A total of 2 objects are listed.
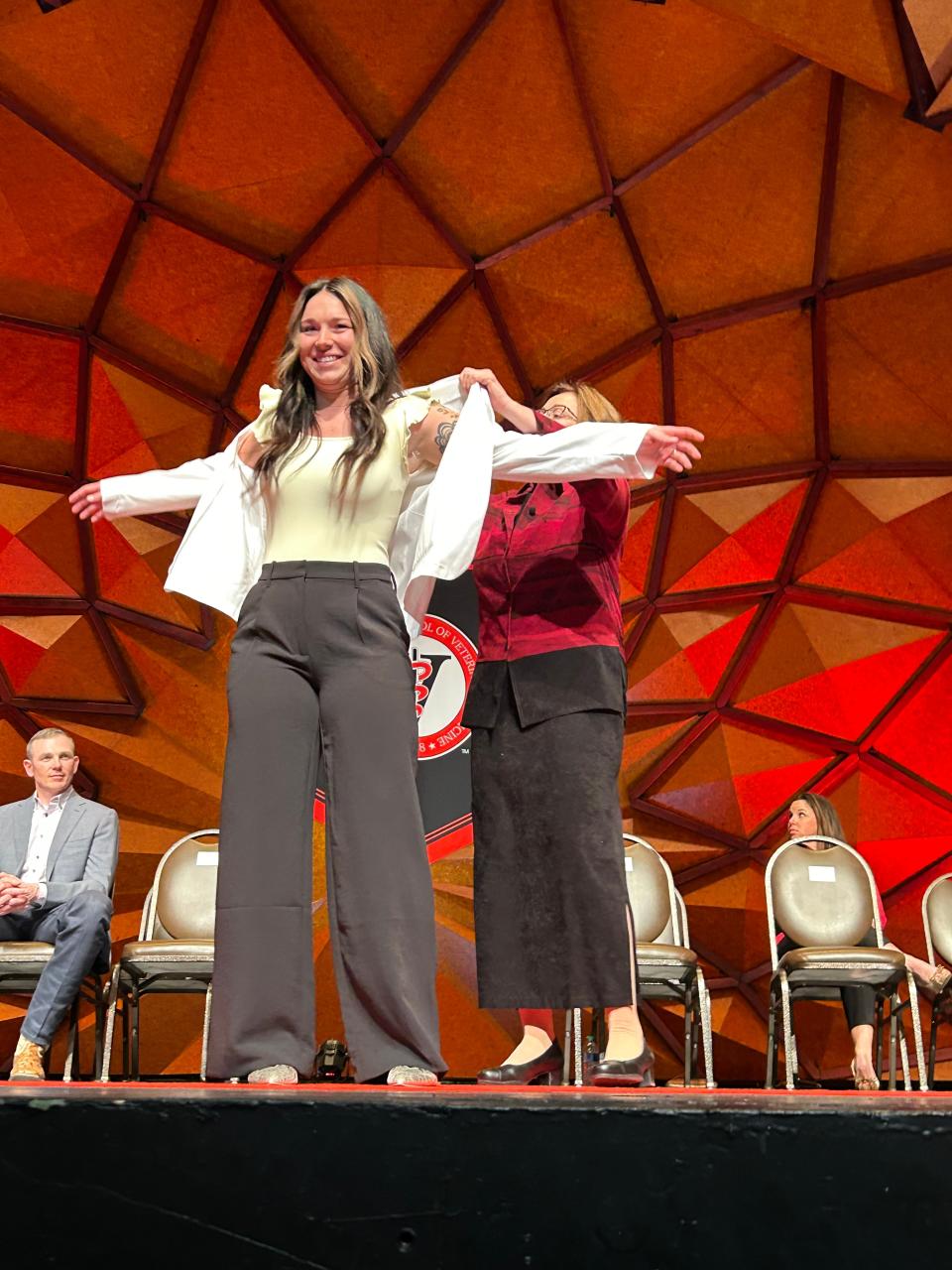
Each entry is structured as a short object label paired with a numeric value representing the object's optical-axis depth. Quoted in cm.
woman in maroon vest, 293
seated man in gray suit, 489
